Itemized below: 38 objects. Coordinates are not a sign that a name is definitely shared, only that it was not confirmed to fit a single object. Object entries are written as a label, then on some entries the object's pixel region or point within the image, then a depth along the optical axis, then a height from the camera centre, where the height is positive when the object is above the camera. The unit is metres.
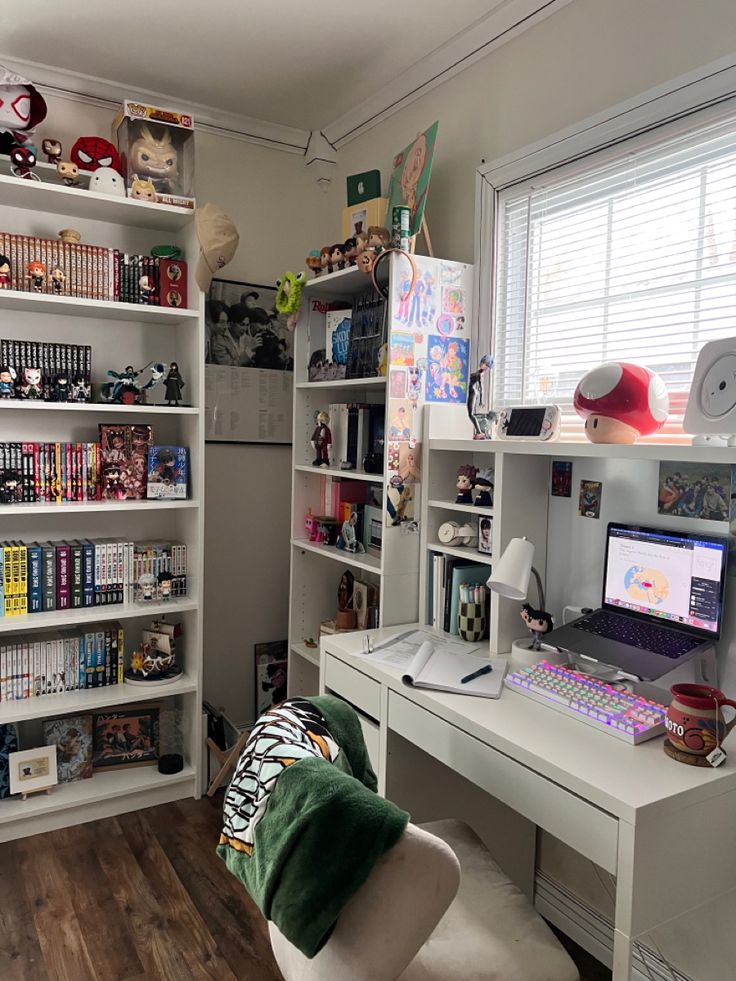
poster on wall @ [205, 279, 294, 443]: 3.04 +0.26
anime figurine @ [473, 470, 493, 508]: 2.18 -0.17
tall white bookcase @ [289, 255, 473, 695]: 2.29 -0.06
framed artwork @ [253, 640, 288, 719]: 3.23 -1.07
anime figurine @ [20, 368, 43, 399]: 2.50 +0.13
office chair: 1.10 -0.93
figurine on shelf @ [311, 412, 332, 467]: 2.76 -0.04
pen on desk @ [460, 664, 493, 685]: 1.85 -0.61
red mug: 1.41 -0.54
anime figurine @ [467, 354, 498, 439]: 2.25 +0.06
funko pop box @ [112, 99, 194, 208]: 2.54 +0.97
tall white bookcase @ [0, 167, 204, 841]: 2.52 -0.03
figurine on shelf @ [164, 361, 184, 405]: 2.72 +0.15
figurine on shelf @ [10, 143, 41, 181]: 2.39 +0.84
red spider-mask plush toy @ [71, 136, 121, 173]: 2.55 +0.93
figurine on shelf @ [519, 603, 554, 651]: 1.98 -0.50
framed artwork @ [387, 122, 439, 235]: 2.32 +0.83
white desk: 1.29 -0.68
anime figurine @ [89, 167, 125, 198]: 2.52 +0.82
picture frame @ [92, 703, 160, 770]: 2.76 -1.17
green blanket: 1.04 -0.58
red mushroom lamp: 1.72 +0.08
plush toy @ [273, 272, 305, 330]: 2.67 +0.48
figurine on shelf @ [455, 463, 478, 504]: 2.26 -0.15
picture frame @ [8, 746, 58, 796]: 2.53 -1.19
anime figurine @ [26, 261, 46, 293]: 2.48 +0.50
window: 1.80 +0.48
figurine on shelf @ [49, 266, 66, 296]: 2.52 +0.49
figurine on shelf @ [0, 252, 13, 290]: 2.43 +0.49
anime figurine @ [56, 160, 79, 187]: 2.46 +0.84
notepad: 1.80 -0.61
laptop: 1.65 -0.39
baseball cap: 2.56 +0.65
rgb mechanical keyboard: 1.53 -0.59
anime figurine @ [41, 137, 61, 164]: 2.51 +0.93
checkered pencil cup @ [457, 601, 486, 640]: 2.17 -0.55
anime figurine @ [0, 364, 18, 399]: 2.46 +0.13
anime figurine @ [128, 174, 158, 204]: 2.55 +0.81
